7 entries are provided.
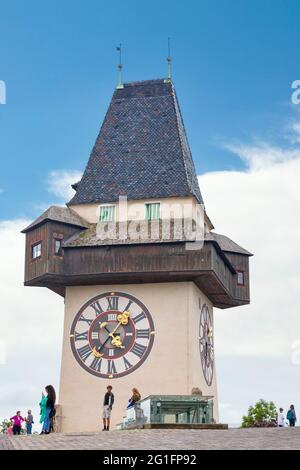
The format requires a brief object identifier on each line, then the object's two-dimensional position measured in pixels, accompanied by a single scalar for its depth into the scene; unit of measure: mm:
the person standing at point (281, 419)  36000
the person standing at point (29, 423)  37597
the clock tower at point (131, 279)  37688
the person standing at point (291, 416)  35875
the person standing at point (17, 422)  34062
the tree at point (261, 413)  54781
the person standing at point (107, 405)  31750
